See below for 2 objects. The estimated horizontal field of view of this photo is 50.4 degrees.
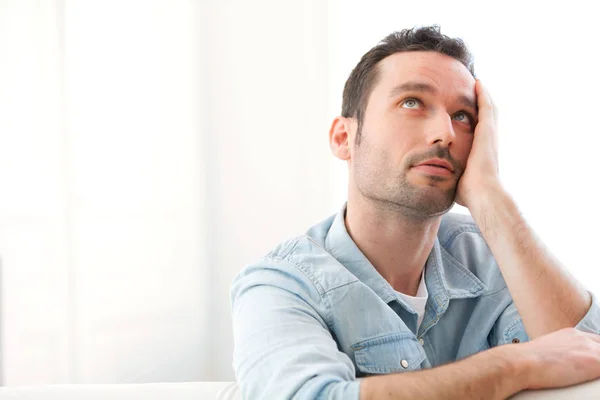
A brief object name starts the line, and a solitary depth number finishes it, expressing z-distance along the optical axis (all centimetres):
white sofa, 124
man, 104
